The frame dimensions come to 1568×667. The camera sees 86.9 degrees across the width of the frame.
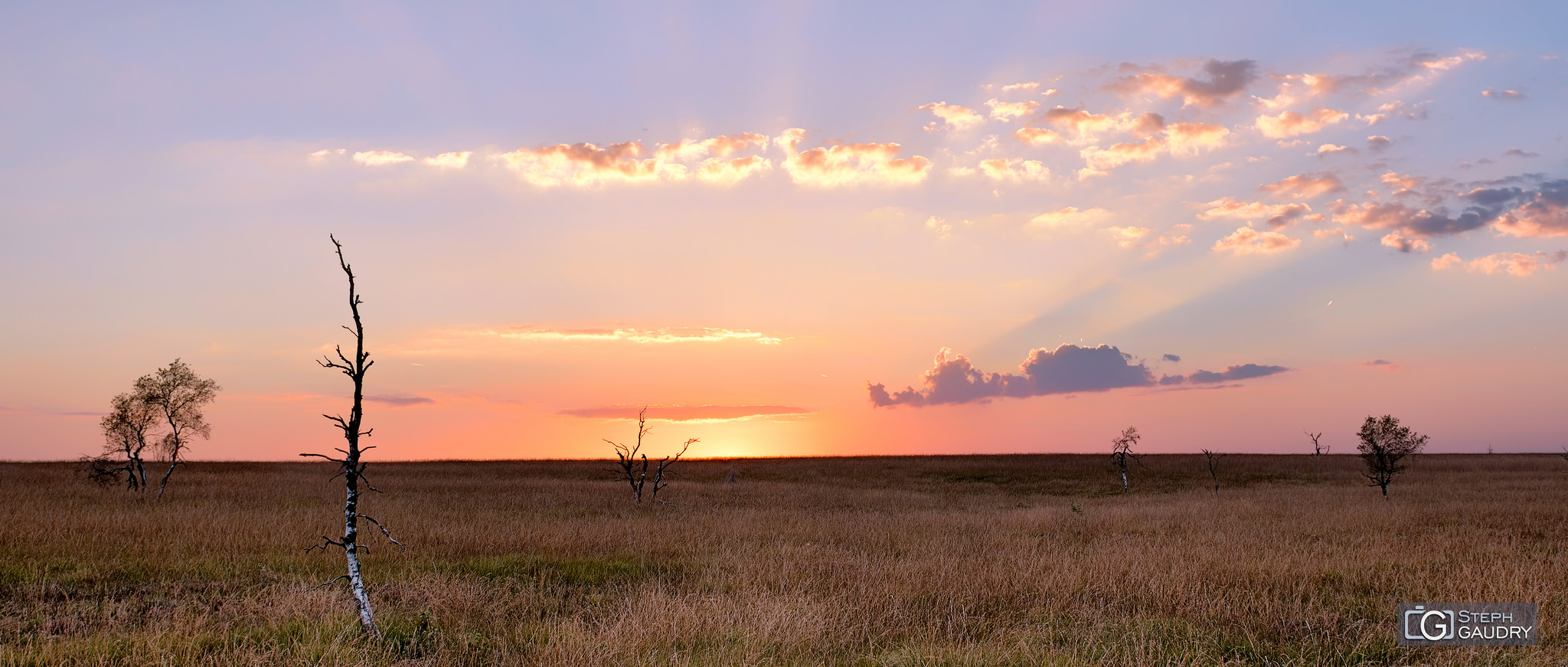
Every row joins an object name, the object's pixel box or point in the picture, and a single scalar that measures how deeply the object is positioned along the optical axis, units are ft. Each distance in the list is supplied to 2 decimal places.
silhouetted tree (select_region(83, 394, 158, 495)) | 114.62
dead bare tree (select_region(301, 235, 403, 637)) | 30.01
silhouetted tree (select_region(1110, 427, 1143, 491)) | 184.55
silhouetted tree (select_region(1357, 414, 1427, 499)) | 132.98
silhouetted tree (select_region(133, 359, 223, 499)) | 114.83
